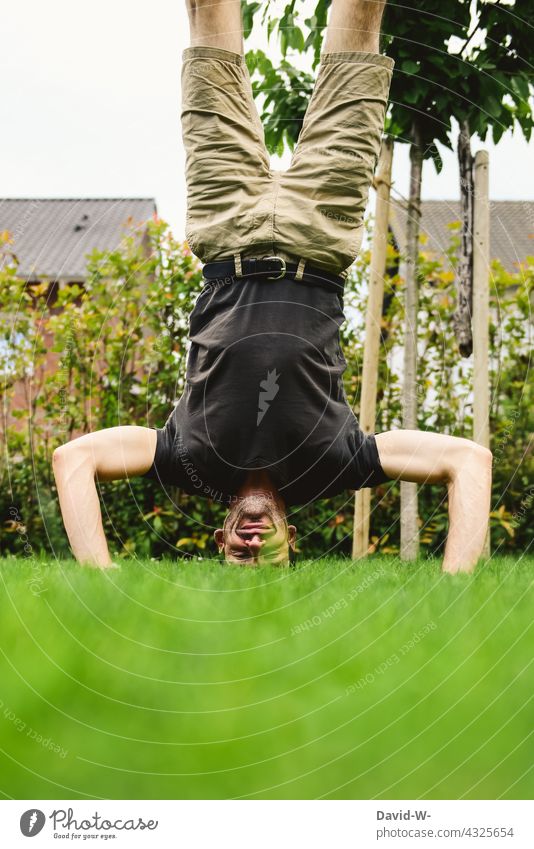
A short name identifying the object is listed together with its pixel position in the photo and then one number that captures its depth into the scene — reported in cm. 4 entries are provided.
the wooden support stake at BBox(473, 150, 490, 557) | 488
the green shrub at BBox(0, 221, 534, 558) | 606
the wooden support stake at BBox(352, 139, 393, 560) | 487
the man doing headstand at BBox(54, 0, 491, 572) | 344
